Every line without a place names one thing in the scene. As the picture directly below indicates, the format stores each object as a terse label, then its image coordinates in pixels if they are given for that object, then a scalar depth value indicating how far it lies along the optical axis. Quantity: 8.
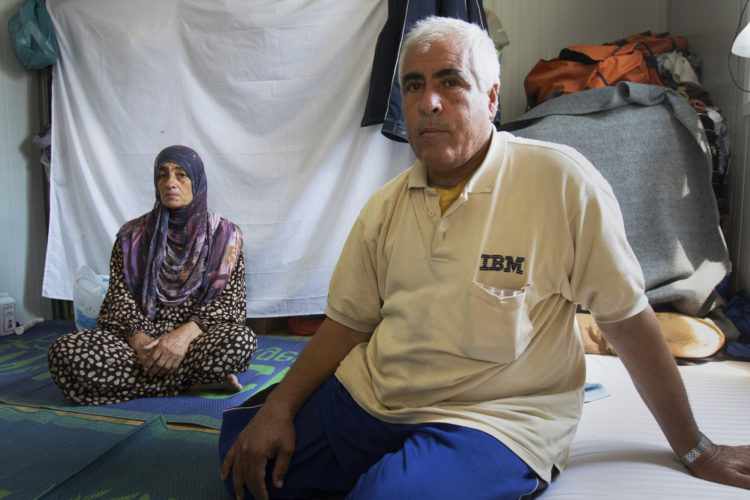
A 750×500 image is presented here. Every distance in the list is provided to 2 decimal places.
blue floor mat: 1.58
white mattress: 0.79
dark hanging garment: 2.21
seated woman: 1.67
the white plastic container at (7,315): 2.73
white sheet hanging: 2.49
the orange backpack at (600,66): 2.10
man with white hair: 0.77
